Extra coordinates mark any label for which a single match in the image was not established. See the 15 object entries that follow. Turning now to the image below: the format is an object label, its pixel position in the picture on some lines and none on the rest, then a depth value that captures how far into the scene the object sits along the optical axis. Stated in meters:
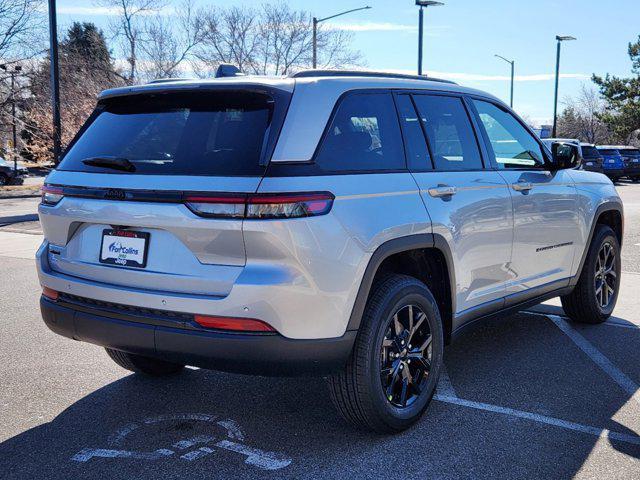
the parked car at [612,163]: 31.61
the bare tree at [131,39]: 36.75
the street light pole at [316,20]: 28.47
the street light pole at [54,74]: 18.45
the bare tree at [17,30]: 26.80
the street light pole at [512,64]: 47.16
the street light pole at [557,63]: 42.16
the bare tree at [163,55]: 37.16
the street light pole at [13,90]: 27.83
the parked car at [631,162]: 33.28
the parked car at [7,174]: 28.84
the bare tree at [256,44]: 37.75
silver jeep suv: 3.26
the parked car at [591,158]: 28.03
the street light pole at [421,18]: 27.55
